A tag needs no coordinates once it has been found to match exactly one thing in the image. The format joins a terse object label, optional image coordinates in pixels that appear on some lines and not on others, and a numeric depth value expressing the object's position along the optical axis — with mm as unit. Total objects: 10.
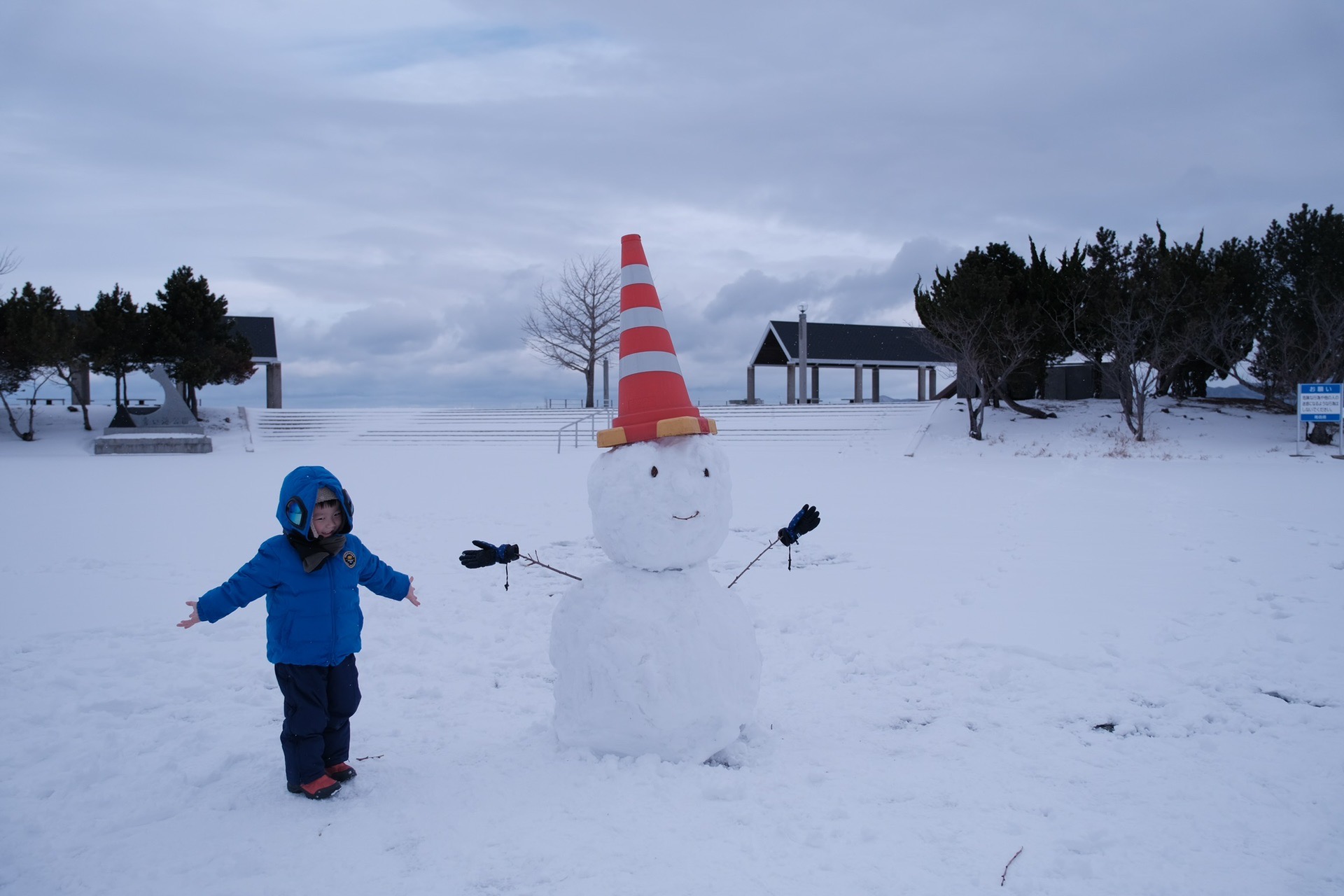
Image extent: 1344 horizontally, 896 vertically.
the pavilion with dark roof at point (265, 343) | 33125
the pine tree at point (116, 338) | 25297
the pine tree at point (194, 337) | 26328
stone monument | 20875
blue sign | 15898
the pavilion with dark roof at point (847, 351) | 33344
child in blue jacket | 3348
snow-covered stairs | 23859
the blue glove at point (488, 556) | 3924
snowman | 3701
